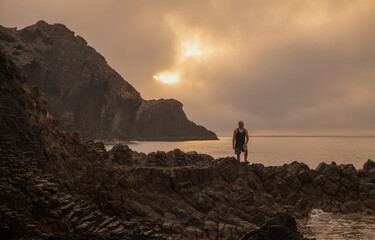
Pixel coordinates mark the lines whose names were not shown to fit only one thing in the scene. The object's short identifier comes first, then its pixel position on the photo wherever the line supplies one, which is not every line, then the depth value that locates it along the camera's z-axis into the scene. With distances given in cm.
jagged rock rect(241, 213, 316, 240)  976
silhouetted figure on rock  2129
